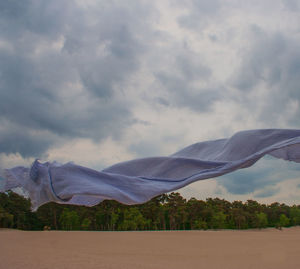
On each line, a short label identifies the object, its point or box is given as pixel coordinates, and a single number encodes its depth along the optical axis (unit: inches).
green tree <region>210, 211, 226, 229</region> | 1742.1
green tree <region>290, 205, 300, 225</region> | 2137.1
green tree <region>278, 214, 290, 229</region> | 2007.9
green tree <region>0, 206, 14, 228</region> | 1398.5
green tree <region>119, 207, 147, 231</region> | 1551.4
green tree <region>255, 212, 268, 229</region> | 1913.1
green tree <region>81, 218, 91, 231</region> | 1588.3
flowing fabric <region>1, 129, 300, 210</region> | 114.4
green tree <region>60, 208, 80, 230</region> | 1637.6
